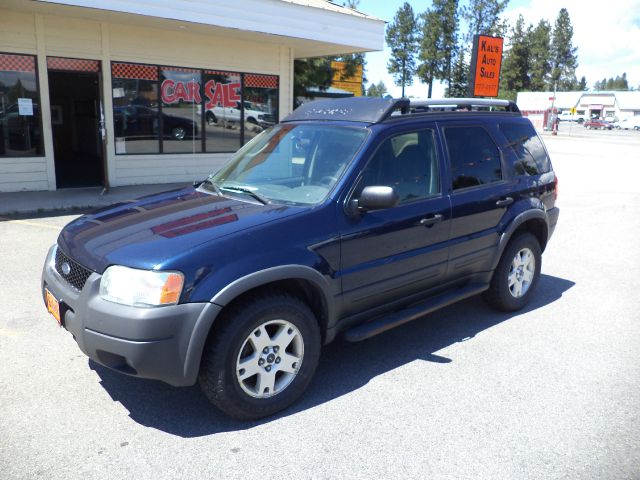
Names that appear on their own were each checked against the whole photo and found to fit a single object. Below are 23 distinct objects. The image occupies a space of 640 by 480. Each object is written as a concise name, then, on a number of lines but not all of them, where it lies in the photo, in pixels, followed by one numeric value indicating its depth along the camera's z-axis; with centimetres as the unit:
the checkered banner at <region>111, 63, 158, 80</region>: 1179
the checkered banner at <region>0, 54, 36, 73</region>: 1038
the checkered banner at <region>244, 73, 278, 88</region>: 1395
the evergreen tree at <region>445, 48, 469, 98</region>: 6198
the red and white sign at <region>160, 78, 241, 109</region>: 1265
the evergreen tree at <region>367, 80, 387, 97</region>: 8819
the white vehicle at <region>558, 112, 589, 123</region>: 9428
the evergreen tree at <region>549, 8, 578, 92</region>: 9806
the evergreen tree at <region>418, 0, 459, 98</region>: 6456
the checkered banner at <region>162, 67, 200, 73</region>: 1253
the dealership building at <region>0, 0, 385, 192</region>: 1058
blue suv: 295
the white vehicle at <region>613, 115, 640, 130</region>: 7819
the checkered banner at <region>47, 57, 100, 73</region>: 1092
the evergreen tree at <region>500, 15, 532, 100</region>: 8688
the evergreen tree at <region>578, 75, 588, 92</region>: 14314
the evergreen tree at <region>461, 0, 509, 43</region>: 6669
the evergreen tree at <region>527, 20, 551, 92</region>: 9206
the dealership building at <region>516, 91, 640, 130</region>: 9294
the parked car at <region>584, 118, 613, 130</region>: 7674
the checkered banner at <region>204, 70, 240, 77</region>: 1319
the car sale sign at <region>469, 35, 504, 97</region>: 1333
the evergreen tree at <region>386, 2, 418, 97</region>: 7206
